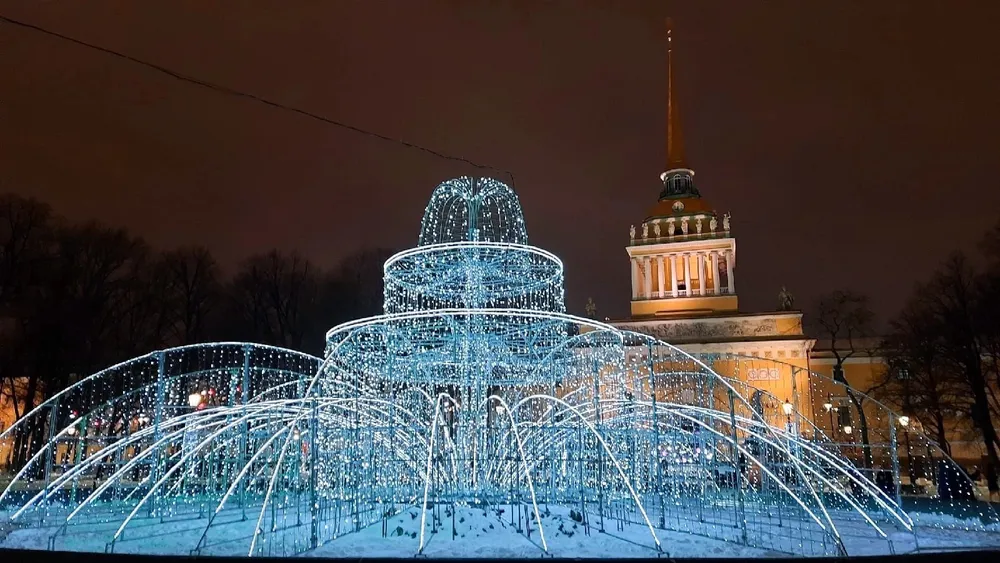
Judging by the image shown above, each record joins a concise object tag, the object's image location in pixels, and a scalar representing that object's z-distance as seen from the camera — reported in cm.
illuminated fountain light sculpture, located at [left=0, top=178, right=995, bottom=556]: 1125
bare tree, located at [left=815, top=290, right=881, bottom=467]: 4290
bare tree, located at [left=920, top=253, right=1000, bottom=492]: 2798
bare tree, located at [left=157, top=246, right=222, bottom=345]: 3458
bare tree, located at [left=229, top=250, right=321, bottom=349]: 3809
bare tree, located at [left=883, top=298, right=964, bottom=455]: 3039
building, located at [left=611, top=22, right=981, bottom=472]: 4481
